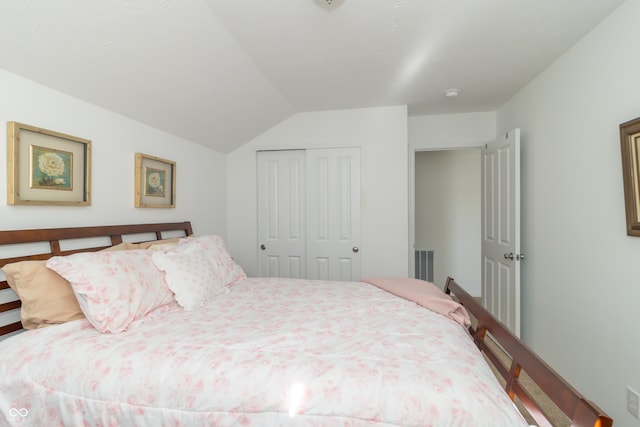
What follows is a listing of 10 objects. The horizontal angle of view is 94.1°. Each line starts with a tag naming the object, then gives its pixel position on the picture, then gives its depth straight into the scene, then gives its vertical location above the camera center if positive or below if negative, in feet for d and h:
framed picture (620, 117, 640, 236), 4.99 +0.71
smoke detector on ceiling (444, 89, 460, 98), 9.17 +3.75
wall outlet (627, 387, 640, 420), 5.11 -3.31
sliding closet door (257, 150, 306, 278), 11.50 +0.02
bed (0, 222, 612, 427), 3.21 -1.82
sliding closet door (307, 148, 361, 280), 10.94 -0.02
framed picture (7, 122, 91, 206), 4.76 +0.83
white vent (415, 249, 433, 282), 15.24 -2.62
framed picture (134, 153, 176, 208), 7.29 +0.83
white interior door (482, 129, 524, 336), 8.59 -0.51
